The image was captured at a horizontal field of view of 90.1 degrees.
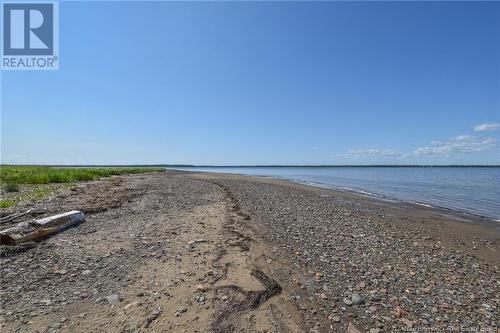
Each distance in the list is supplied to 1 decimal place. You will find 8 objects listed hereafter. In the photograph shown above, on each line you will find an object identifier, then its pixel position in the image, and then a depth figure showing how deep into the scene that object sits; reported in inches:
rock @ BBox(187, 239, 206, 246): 308.8
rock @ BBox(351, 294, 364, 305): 195.4
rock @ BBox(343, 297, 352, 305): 194.2
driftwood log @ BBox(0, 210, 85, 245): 272.1
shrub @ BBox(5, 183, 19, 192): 671.9
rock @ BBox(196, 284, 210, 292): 203.6
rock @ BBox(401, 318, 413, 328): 171.0
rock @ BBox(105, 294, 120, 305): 182.5
